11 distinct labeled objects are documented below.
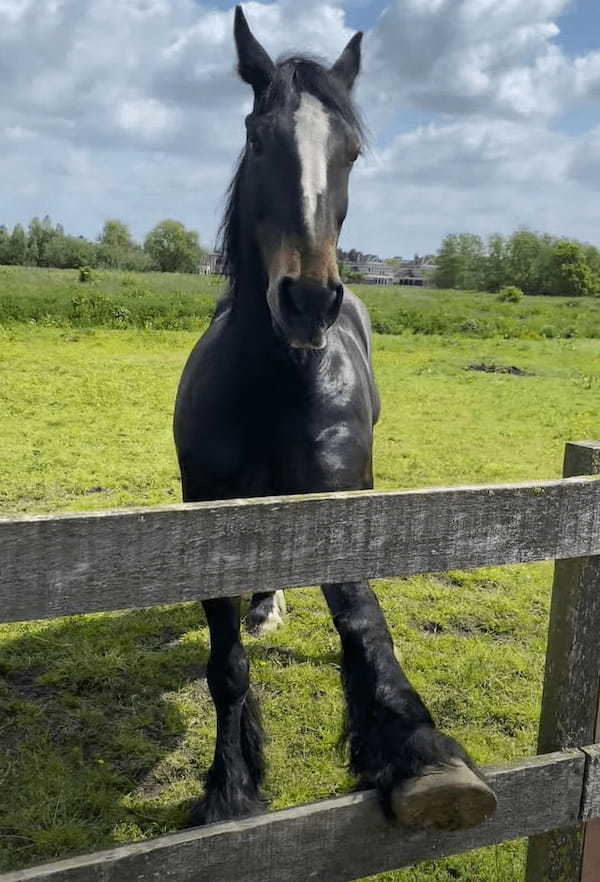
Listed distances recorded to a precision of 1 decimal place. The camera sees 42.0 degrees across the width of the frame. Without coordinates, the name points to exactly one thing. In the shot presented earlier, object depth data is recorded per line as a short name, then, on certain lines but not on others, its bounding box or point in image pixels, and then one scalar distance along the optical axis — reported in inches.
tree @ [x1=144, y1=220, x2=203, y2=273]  2265.0
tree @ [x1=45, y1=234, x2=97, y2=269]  2299.5
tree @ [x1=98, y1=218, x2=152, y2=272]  2295.8
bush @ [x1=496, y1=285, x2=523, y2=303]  1678.2
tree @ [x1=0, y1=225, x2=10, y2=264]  2299.5
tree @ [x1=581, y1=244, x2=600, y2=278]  3026.6
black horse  101.9
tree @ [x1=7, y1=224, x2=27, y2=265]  2308.1
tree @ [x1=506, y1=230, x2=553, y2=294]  2999.5
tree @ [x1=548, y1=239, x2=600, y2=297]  2883.9
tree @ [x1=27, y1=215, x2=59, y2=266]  2316.7
